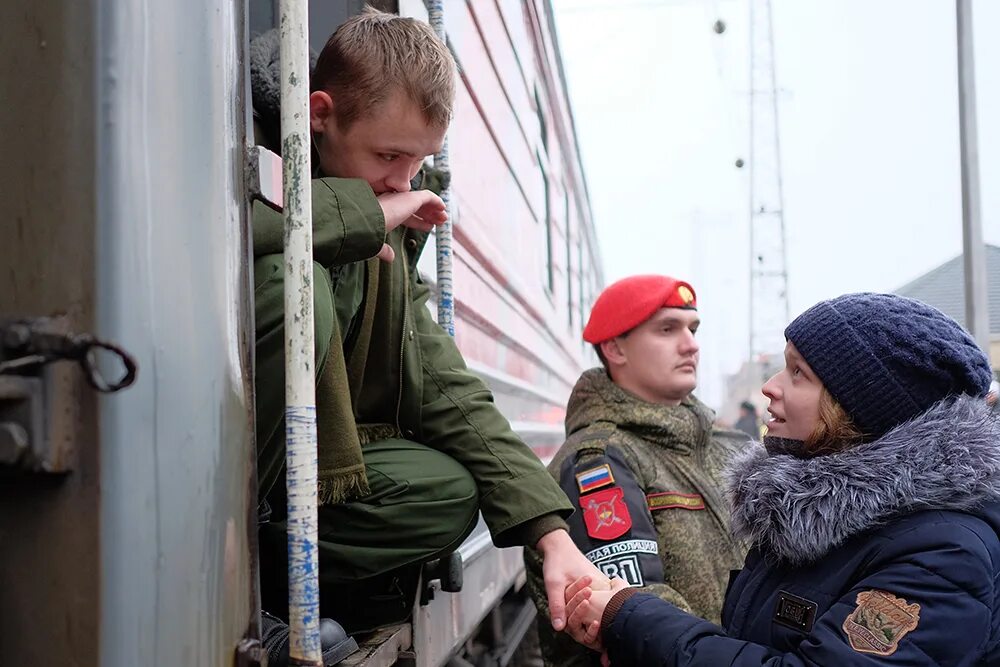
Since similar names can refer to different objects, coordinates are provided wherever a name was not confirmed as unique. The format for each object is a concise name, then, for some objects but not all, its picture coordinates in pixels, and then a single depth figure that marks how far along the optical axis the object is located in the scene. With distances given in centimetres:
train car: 79
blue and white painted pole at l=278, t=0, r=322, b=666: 97
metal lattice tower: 3031
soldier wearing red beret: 191
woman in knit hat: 116
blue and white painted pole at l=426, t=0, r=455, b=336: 177
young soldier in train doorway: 117
